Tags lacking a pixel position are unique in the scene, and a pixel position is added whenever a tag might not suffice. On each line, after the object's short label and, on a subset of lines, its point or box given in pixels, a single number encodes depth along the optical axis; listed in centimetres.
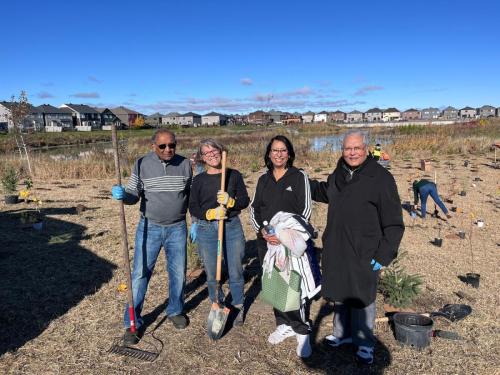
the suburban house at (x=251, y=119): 7078
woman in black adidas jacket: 313
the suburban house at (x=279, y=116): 10969
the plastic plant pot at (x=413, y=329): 330
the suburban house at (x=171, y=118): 12147
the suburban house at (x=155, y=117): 11775
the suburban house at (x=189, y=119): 12242
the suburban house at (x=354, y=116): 14535
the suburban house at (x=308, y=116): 14088
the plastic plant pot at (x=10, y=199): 902
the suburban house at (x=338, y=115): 14485
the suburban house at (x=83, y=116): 8531
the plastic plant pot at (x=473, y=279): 458
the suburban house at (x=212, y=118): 12521
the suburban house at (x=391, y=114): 13942
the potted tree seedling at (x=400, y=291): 402
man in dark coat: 270
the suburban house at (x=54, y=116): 7700
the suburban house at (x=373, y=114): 14623
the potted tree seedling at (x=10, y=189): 904
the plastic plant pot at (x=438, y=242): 609
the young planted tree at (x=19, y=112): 1319
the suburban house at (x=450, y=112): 14125
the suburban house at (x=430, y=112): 14242
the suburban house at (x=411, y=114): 14302
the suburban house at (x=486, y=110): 13558
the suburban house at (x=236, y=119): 10736
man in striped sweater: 331
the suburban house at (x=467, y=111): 13800
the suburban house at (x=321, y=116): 13616
